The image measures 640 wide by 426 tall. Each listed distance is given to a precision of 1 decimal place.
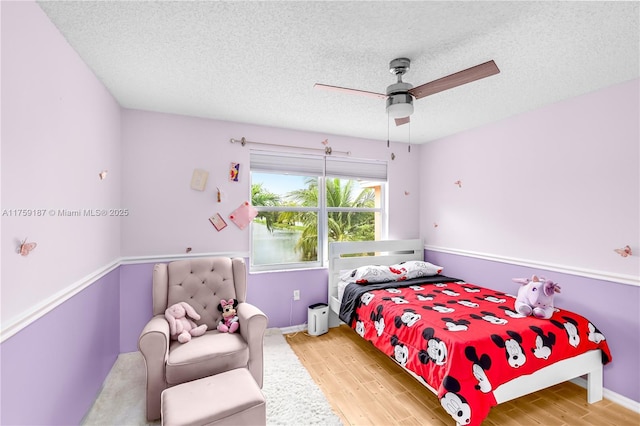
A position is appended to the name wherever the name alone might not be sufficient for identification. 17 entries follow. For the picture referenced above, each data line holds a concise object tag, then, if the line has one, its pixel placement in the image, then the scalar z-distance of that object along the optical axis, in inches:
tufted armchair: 81.7
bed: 74.9
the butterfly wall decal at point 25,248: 55.1
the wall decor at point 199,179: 129.5
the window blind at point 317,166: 143.6
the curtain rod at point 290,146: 136.6
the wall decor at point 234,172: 135.6
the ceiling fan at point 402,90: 75.3
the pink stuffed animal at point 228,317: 100.1
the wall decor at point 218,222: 132.9
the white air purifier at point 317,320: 139.7
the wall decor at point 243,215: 136.6
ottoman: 64.4
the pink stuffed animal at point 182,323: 93.5
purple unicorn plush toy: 94.9
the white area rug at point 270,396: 82.7
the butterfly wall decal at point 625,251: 93.0
